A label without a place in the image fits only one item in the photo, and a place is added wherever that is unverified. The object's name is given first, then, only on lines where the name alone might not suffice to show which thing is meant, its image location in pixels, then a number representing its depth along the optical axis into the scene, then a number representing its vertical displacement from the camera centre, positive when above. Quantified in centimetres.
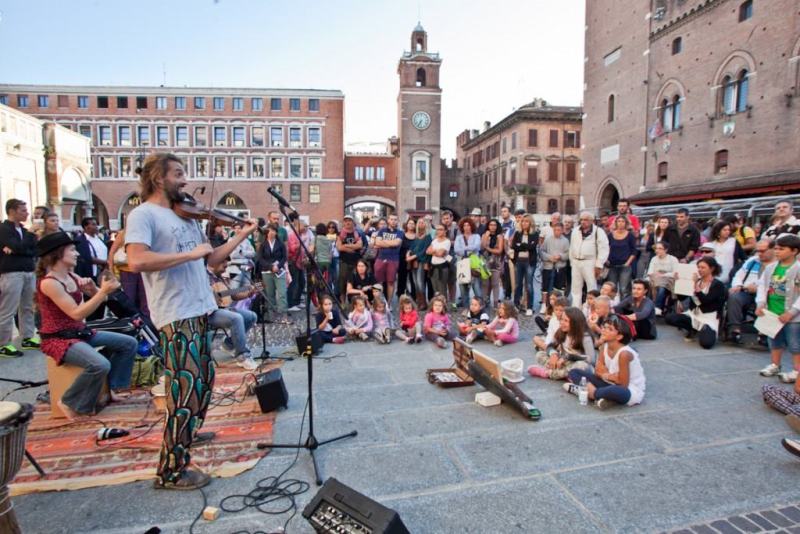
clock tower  4650 +1027
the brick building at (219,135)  4528 +927
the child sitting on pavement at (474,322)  696 -148
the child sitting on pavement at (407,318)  711 -139
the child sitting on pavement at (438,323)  686 -141
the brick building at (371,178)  4972 +554
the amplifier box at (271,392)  425 -151
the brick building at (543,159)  4431 +685
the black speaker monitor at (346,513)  219 -140
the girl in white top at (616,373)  433 -139
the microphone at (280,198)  341 +22
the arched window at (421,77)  4684 +1543
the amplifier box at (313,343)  611 -152
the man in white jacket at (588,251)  808 -35
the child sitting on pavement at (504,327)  685 -146
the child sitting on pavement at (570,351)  523 -140
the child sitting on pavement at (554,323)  601 -124
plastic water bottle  447 -160
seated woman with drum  405 -90
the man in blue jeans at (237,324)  546 -116
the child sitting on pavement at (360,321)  709 -143
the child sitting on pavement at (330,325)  695 -148
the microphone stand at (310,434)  335 -153
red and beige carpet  324 -174
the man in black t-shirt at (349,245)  881 -30
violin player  269 -38
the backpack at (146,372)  514 -161
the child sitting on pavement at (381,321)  694 -143
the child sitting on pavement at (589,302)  682 -107
